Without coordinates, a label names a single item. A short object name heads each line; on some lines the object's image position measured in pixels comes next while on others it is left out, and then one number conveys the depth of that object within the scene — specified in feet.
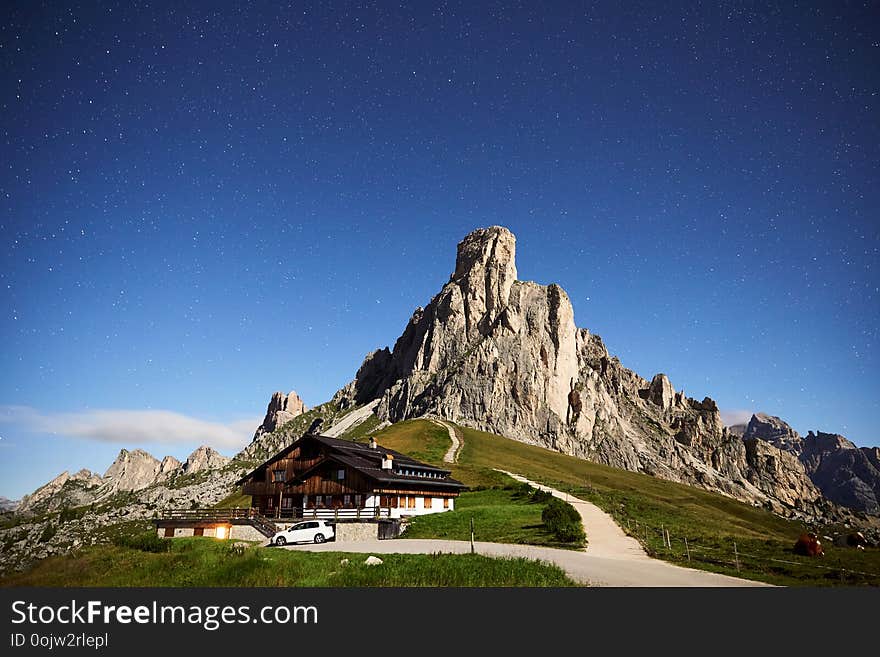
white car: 129.80
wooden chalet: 173.27
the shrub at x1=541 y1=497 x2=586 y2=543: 110.83
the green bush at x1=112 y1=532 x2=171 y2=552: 109.91
